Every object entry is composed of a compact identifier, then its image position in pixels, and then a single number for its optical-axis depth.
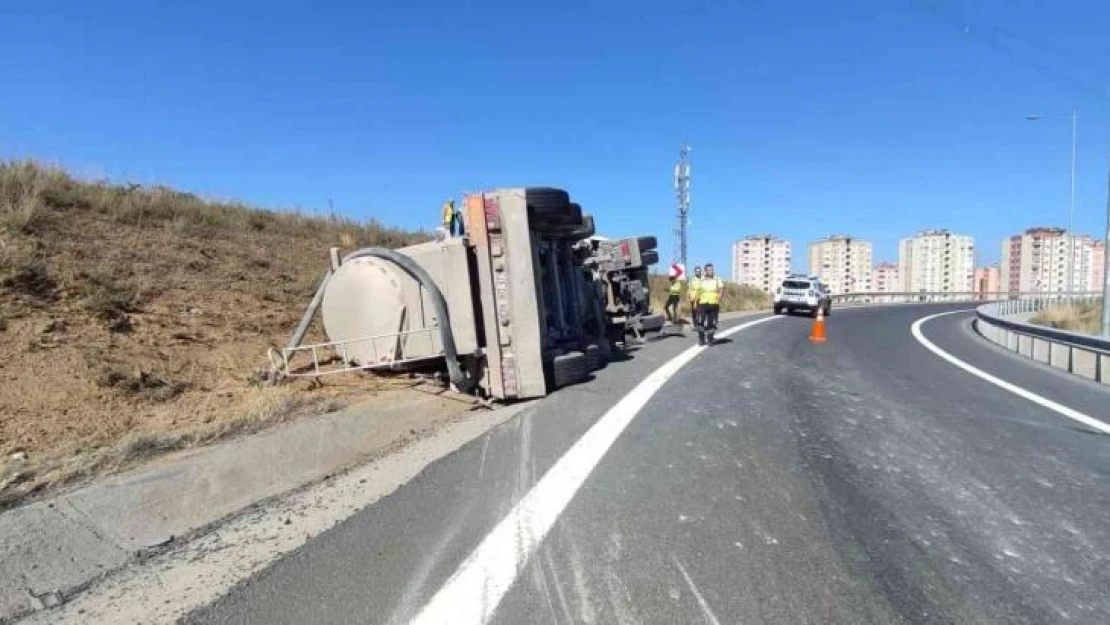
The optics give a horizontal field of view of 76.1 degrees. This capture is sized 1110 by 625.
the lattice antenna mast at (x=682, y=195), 46.50
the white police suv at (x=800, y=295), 31.39
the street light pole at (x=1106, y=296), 15.81
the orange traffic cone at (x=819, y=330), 17.52
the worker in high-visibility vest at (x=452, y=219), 9.53
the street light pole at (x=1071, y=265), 36.15
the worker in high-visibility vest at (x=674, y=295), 21.06
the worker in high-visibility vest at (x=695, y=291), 16.04
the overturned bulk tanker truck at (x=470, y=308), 8.21
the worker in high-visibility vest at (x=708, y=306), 15.53
